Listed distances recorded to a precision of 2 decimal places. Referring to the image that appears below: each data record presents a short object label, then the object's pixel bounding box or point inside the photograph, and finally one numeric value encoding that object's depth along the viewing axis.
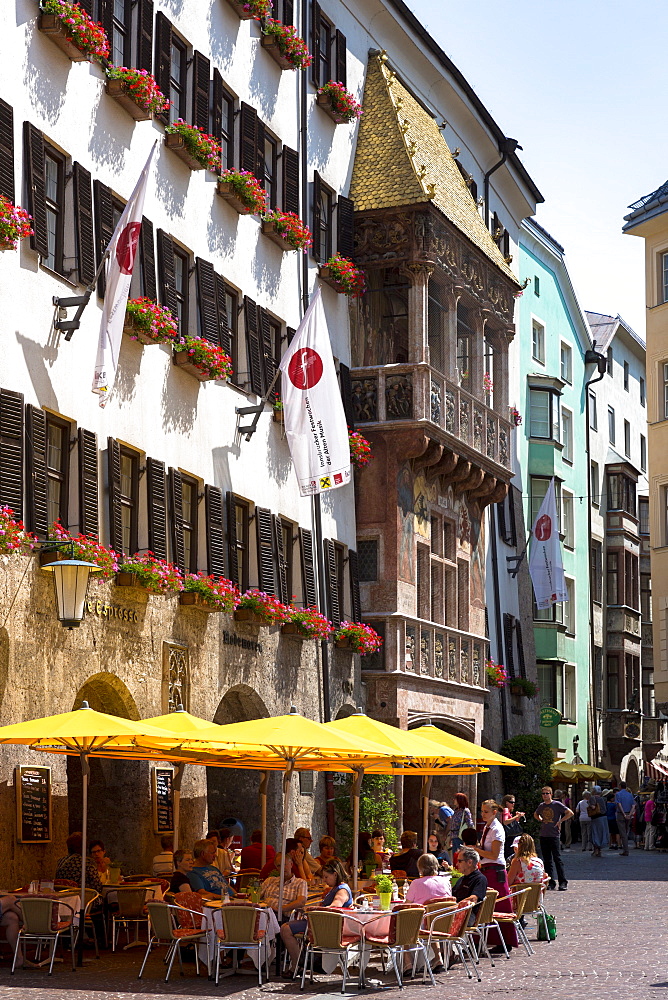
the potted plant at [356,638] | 27.61
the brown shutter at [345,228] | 29.72
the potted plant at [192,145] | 22.70
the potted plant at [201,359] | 22.39
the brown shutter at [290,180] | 27.45
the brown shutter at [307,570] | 26.64
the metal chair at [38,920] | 15.26
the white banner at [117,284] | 18.34
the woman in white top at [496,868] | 18.31
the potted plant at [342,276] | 28.92
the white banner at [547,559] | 39.72
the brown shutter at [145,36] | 21.67
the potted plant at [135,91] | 20.75
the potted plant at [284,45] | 26.67
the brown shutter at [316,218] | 28.69
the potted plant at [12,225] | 17.31
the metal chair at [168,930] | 15.30
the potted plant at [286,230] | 26.33
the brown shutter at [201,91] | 23.73
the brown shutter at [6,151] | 17.94
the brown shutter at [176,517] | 21.78
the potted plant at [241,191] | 24.47
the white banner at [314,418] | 23.62
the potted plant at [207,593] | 21.67
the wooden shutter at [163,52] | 22.39
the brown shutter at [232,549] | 23.81
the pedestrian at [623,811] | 40.53
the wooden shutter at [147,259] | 21.56
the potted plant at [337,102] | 29.42
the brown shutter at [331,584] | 27.73
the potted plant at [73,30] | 19.03
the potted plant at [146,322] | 20.67
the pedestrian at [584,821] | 44.78
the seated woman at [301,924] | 15.81
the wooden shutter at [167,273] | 22.19
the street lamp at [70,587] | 17.55
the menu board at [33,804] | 17.45
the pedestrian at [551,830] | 25.39
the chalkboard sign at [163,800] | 21.19
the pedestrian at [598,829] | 39.72
